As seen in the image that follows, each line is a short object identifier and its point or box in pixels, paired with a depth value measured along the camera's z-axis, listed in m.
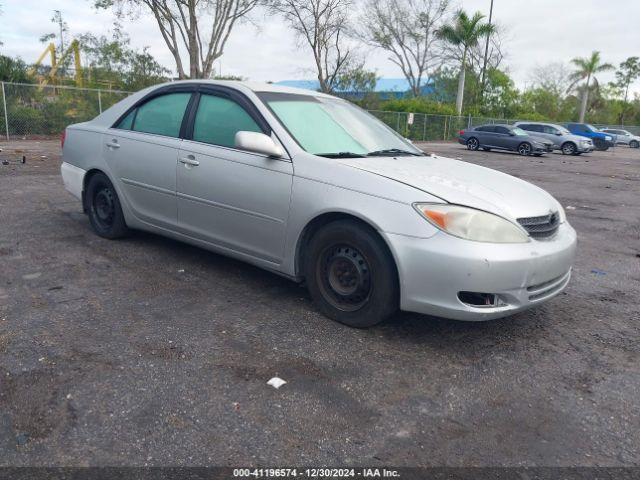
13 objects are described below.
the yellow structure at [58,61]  25.55
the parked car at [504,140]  24.08
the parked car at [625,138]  42.62
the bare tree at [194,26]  26.84
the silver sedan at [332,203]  3.10
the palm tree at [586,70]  56.00
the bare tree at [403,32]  48.47
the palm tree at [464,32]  36.75
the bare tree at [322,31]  36.00
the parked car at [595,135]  34.17
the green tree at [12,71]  19.66
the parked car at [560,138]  26.81
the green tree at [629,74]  68.75
